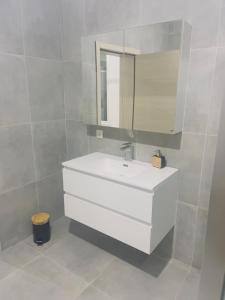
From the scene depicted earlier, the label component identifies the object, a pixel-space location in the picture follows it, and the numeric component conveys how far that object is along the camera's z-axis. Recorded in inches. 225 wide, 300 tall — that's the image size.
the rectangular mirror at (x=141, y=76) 57.7
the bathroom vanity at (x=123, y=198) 56.3
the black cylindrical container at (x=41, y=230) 78.7
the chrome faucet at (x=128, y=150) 72.3
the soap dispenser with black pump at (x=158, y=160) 66.2
